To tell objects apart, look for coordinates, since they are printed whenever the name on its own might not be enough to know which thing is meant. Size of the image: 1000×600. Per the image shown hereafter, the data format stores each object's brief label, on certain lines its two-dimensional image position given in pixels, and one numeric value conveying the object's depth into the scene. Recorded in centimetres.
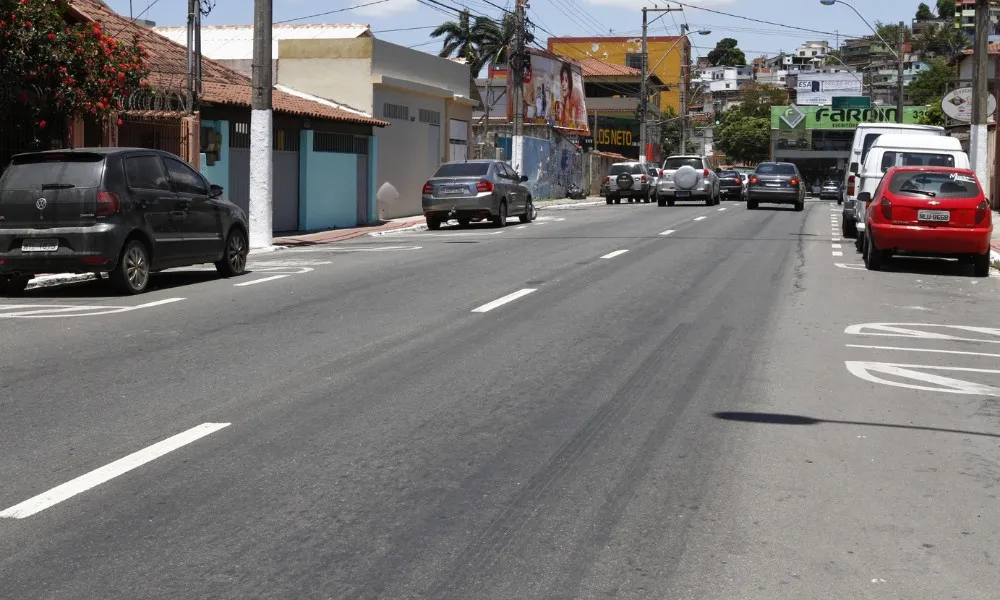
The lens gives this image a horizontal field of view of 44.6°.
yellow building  10831
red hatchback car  1727
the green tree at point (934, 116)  6768
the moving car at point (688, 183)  4350
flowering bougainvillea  1753
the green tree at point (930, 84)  9981
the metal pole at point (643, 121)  6488
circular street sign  2780
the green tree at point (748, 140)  11231
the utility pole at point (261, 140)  2186
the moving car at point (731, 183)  5453
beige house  3416
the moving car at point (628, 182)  5025
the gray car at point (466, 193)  2827
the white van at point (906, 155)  2230
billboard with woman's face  5607
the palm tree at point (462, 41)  7519
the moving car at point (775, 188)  4016
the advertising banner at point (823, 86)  10000
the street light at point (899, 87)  4663
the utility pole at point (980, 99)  2745
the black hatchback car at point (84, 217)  1338
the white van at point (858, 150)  2552
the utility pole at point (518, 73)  4353
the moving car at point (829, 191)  6588
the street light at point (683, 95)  6884
